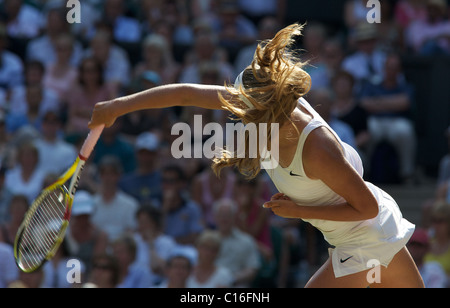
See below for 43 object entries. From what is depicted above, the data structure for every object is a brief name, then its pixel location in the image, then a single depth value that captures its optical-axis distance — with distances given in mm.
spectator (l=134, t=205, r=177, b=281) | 12180
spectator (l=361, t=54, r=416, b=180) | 14727
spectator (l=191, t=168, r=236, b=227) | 13367
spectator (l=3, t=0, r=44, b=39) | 16687
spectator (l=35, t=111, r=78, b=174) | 13617
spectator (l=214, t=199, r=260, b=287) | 12156
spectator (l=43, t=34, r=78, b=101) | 15125
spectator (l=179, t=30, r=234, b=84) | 15281
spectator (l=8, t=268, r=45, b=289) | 11187
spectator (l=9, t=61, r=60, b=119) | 14531
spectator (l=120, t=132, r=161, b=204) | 13531
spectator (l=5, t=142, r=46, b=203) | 13273
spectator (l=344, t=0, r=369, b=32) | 16906
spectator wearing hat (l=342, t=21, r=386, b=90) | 15586
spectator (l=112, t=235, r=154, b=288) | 11594
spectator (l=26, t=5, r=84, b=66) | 15641
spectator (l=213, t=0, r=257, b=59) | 16766
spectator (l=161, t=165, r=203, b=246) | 12844
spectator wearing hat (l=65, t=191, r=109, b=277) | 12172
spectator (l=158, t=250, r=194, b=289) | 11195
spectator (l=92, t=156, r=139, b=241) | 12883
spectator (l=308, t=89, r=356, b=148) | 13328
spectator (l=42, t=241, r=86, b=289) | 11383
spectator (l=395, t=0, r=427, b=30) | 16992
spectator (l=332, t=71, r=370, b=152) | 14297
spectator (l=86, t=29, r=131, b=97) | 15320
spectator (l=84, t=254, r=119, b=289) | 10711
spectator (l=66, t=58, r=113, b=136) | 14531
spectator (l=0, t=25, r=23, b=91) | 15227
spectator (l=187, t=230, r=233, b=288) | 11531
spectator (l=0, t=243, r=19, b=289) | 11305
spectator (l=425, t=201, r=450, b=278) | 11797
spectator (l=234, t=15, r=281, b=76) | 15742
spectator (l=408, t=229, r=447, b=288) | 11125
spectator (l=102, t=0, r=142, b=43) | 16719
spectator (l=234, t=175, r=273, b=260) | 12844
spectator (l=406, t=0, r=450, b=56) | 16172
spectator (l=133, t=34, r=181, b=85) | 15320
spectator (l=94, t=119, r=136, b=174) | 14039
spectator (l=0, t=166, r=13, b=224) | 12813
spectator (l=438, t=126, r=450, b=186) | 13789
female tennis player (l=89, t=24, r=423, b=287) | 6047
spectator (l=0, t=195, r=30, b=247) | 11969
